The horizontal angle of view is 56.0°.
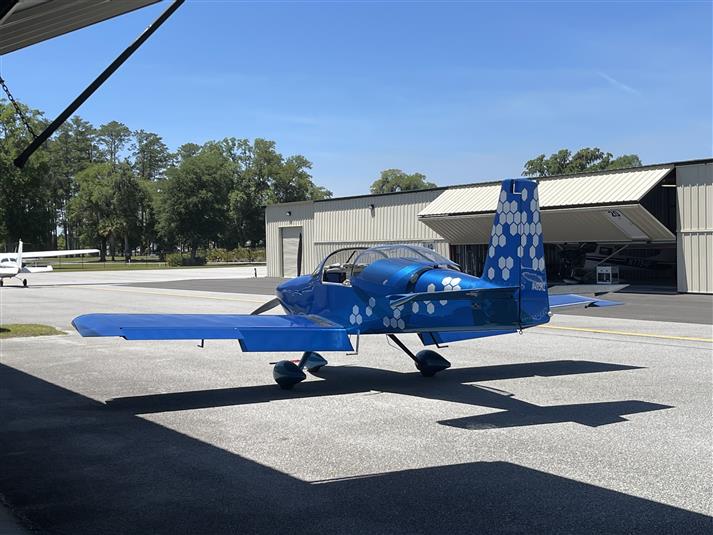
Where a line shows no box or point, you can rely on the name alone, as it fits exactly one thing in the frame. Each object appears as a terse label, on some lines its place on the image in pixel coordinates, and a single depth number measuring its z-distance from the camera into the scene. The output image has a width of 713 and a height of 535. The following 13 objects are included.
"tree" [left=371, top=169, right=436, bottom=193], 142.00
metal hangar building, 26.44
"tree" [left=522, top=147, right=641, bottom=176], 96.55
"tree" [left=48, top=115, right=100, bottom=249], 129.75
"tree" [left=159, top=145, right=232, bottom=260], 93.94
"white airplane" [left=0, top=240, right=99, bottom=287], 39.59
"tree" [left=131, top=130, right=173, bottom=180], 138.75
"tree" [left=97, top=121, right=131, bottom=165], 139.25
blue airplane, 8.05
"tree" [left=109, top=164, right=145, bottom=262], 102.81
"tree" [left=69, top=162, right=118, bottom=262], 103.75
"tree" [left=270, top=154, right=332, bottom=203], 111.94
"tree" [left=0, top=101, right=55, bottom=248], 78.35
